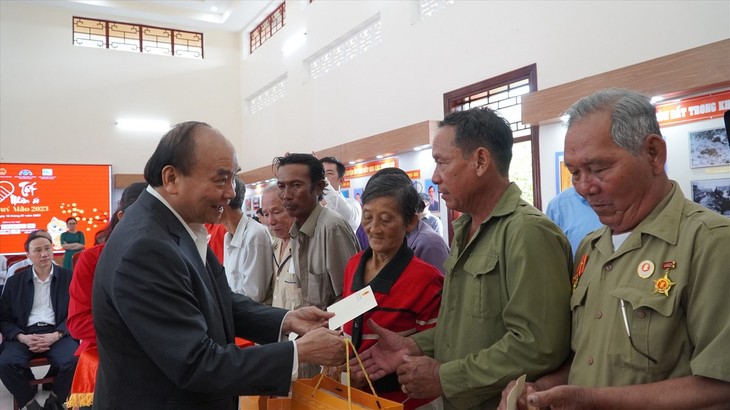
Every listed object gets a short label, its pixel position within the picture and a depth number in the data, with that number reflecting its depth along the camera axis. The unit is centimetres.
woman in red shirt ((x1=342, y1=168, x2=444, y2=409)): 184
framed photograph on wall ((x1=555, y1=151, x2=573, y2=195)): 429
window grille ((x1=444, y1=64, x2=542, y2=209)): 476
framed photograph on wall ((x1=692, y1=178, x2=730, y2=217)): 312
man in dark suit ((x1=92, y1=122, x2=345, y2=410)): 134
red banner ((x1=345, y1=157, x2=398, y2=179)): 683
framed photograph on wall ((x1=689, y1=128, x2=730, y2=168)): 313
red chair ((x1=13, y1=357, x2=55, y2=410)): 438
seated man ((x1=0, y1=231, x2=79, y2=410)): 431
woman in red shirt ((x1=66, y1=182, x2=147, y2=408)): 260
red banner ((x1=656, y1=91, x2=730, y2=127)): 313
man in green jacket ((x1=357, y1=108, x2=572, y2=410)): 135
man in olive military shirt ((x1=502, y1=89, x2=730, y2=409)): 105
